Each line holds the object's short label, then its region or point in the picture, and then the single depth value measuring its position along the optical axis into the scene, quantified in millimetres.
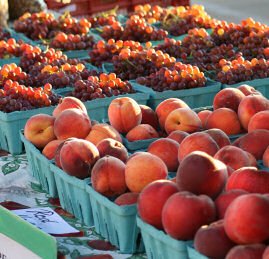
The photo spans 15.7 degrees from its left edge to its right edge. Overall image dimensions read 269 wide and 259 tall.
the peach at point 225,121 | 1983
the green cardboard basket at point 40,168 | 1904
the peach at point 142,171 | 1684
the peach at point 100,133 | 1906
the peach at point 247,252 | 1443
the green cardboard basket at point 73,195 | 1775
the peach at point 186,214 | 1516
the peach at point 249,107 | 1963
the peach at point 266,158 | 1797
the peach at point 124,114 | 2002
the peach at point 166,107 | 2049
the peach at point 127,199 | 1667
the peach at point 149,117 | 2064
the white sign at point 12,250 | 1652
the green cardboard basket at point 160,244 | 1530
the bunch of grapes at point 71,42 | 3106
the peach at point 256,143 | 1839
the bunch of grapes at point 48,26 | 3361
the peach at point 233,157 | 1730
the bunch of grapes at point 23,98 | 2201
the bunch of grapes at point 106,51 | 2812
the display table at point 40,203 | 1678
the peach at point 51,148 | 1919
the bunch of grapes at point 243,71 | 2447
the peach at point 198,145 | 1773
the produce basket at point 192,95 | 2370
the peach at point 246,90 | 2103
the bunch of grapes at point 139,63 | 2595
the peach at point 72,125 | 1914
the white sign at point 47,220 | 1730
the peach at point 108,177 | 1701
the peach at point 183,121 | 1961
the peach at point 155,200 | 1568
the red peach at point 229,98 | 2039
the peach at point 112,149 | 1795
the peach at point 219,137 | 1851
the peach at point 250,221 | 1461
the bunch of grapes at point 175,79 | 2396
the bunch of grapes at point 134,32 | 3224
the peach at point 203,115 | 2033
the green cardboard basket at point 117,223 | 1654
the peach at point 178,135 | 1885
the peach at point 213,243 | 1482
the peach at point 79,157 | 1759
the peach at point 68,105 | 2021
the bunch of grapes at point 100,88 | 2295
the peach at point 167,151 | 1816
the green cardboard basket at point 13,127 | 2159
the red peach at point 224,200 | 1544
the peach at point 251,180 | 1602
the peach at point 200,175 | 1564
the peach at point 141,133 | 1994
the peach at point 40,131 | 1970
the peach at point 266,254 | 1415
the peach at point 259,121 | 1899
